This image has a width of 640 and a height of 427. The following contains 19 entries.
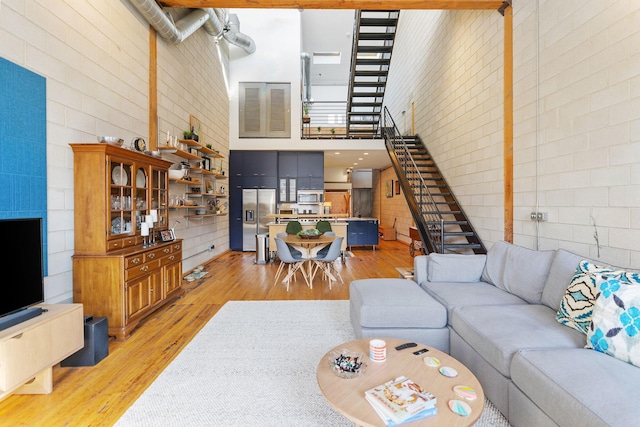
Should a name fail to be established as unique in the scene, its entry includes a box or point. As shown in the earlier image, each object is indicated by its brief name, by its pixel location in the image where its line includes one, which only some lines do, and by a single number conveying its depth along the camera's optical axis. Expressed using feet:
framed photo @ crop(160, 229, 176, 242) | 12.11
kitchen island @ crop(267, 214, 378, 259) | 24.03
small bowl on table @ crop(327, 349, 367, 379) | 4.94
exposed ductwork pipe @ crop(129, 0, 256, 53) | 12.66
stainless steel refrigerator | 26.71
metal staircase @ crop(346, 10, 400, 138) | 22.62
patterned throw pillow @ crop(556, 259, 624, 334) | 5.95
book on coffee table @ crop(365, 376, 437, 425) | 3.94
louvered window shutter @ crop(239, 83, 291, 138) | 27.09
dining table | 15.11
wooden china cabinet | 9.24
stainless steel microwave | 27.89
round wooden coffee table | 3.95
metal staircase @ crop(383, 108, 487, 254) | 15.19
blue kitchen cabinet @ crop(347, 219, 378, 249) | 26.55
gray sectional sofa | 4.25
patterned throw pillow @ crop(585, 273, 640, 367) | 4.87
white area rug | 5.81
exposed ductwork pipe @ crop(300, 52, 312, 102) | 35.63
